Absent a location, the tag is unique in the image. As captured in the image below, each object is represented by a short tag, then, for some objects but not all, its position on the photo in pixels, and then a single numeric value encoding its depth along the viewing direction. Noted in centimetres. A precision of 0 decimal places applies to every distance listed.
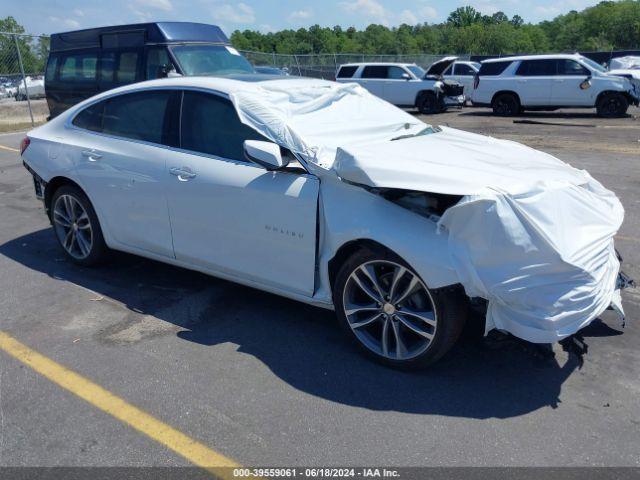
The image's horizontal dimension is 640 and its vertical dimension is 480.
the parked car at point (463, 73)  2347
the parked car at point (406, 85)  2081
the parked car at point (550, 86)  1783
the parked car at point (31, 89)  1927
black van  1016
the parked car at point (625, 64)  2141
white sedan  314
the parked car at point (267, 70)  1645
